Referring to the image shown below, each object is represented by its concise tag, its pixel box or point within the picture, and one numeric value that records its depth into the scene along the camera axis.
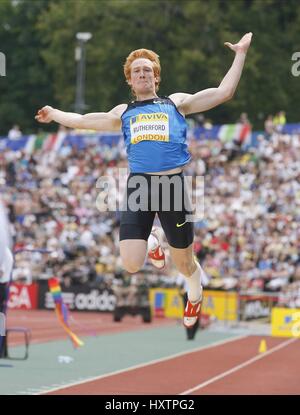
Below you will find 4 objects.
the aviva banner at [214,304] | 22.78
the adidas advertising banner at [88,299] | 25.72
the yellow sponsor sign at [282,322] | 20.66
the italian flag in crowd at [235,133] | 29.22
